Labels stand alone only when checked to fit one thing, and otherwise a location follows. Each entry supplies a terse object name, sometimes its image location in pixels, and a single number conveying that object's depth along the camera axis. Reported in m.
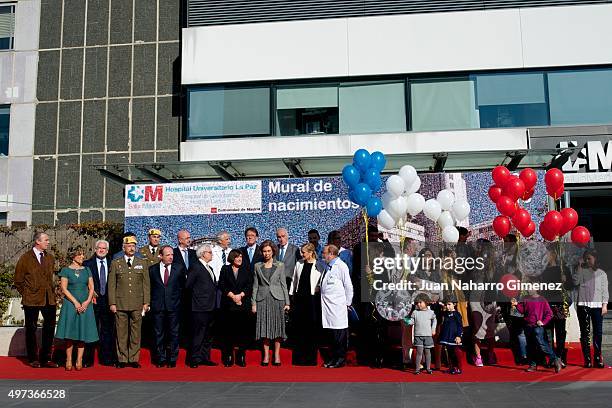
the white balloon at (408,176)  9.82
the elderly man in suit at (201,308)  9.42
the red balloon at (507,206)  9.31
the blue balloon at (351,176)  9.87
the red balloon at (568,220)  9.13
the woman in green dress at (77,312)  9.23
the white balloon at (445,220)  9.89
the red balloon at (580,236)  9.19
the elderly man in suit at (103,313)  9.72
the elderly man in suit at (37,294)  9.50
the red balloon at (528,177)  9.57
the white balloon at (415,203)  9.61
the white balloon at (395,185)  9.56
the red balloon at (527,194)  9.85
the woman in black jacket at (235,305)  9.44
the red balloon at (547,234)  9.08
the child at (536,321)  8.50
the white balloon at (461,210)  9.98
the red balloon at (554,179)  9.45
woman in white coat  9.36
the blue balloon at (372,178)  9.81
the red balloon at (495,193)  9.79
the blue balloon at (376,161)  9.87
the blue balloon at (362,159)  9.84
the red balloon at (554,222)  8.98
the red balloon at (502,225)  9.42
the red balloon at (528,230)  9.36
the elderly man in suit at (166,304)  9.48
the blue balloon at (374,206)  9.65
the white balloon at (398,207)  9.60
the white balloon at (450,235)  9.59
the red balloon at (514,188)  9.31
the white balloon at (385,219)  9.66
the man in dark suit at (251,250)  10.02
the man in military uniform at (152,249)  10.08
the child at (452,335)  8.42
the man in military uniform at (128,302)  9.45
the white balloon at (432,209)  9.76
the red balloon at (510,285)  8.92
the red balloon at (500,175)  9.60
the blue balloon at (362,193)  9.71
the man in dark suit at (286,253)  10.12
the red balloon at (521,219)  9.25
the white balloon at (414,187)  9.89
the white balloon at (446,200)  9.99
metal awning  10.91
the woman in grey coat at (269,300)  9.23
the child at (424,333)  8.48
